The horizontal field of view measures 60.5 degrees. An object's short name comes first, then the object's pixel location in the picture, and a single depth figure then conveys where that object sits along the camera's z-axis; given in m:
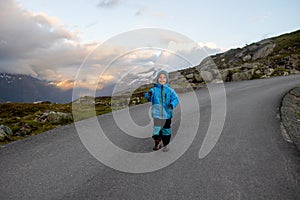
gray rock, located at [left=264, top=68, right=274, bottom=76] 35.29
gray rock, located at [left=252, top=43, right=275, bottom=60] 71.44
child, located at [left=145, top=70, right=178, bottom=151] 6.19
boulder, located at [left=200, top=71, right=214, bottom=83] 31.67
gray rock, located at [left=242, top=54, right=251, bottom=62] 73.16
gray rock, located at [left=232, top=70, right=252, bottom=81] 32.12
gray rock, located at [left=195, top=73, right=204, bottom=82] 32.34
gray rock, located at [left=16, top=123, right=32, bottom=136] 10.43
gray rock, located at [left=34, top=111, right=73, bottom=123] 12.53
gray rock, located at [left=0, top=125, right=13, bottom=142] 9.31
